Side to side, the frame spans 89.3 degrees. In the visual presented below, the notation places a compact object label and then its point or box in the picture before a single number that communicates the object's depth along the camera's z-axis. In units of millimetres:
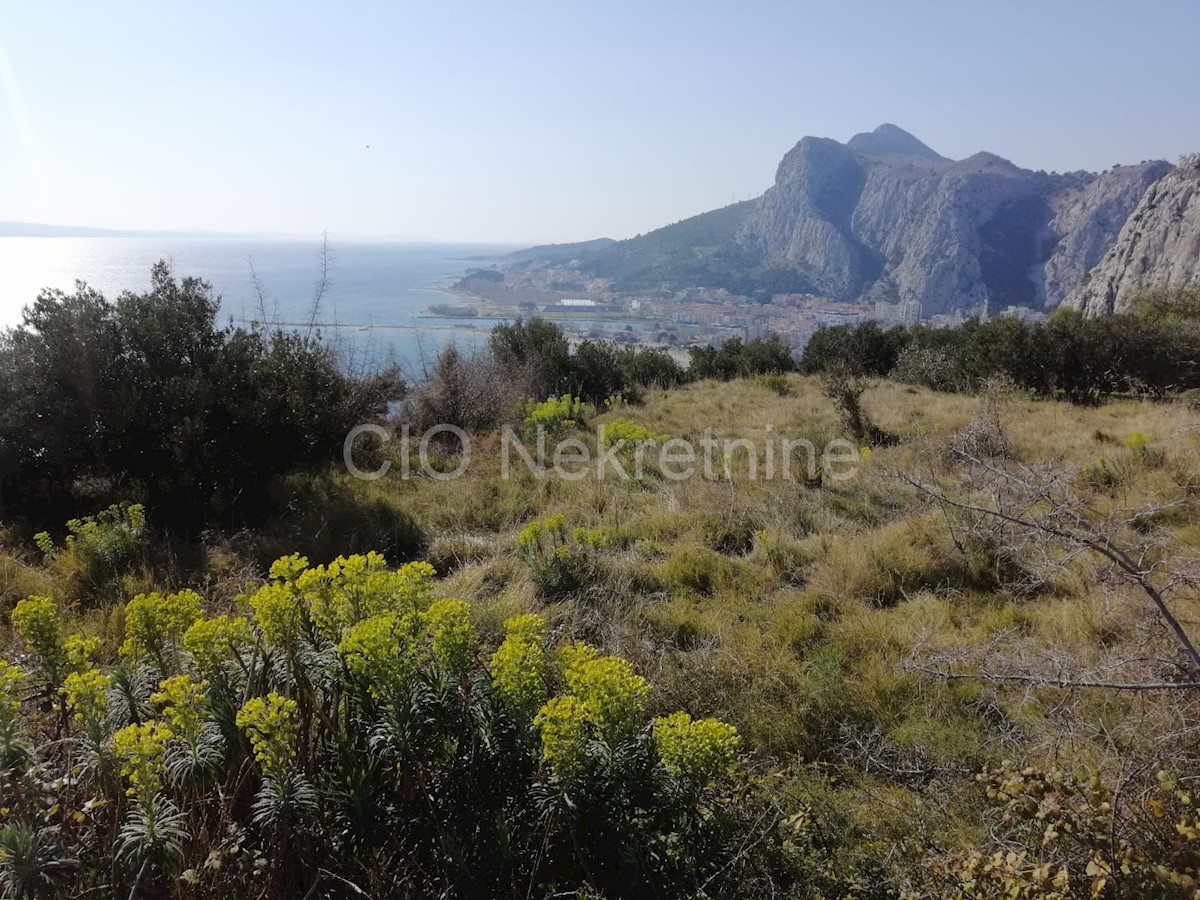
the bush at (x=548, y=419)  8531
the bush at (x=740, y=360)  15906
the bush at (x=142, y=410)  5230
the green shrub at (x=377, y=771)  1536
